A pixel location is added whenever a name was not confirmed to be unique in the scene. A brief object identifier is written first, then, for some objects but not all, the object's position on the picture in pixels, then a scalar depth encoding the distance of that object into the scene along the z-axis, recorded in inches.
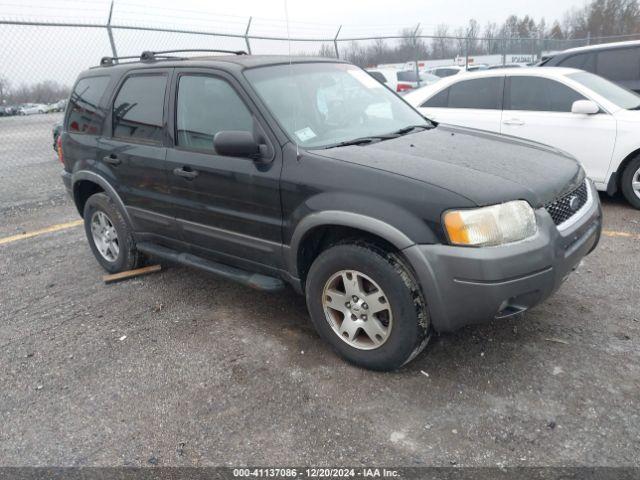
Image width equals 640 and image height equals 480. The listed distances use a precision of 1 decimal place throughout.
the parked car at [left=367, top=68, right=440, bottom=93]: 630.5
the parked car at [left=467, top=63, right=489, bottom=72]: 757.7
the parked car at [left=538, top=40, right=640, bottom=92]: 304.0
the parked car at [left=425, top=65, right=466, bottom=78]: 785.1
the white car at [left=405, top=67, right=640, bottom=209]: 225.5
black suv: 105.4
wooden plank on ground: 188.4
